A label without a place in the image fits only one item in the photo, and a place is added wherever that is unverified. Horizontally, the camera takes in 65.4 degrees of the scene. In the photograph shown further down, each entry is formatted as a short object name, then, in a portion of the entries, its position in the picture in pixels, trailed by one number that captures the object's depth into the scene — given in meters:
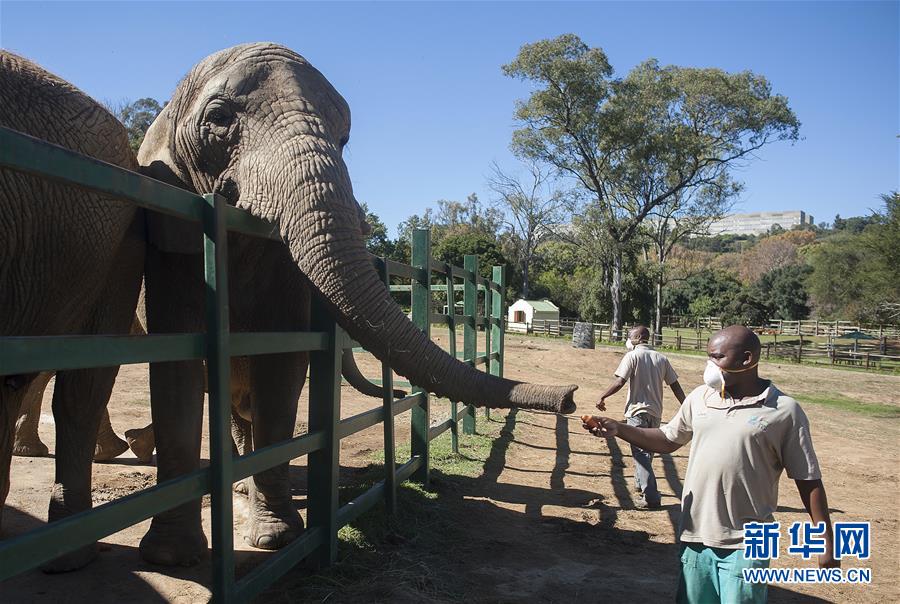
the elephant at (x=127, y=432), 5.51
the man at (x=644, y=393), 6.58
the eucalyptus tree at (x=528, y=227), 51.47
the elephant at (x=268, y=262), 3.59
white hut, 50.69
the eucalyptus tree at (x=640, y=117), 36.91
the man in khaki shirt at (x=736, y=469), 2.99
